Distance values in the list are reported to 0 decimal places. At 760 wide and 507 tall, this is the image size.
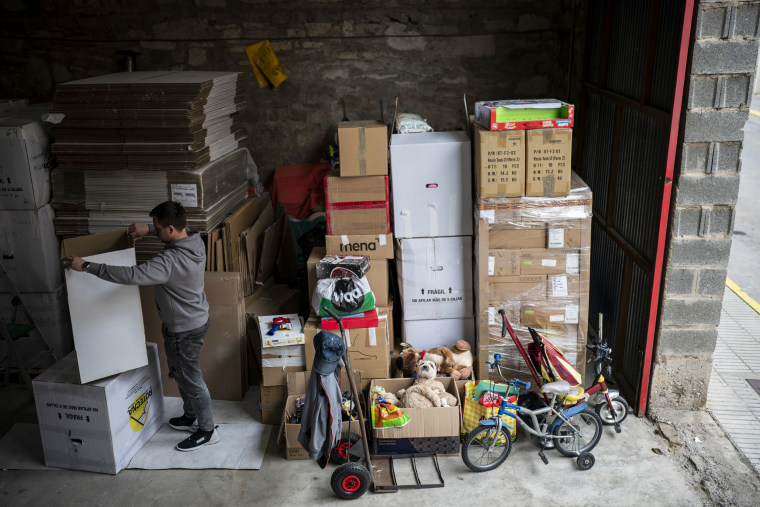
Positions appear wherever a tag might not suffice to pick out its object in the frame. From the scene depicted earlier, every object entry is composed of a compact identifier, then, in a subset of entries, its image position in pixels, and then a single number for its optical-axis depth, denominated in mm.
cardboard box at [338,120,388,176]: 4594
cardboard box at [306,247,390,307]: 4859
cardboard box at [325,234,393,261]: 4824
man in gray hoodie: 3760
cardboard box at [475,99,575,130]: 4367
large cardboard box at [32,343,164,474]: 4016
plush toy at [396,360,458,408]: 4211
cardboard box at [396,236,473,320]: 4844
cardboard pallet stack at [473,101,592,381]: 4395
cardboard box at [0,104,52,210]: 4902
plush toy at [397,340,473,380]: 4719
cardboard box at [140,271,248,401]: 4863
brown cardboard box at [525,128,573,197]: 4379
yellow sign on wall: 6285
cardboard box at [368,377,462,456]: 4102
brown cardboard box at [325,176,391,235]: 4742
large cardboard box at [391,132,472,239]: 4645
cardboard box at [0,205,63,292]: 5062
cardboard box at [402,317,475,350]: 5035
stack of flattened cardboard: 4906
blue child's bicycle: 4020
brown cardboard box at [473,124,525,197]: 4387
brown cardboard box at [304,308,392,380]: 4590
